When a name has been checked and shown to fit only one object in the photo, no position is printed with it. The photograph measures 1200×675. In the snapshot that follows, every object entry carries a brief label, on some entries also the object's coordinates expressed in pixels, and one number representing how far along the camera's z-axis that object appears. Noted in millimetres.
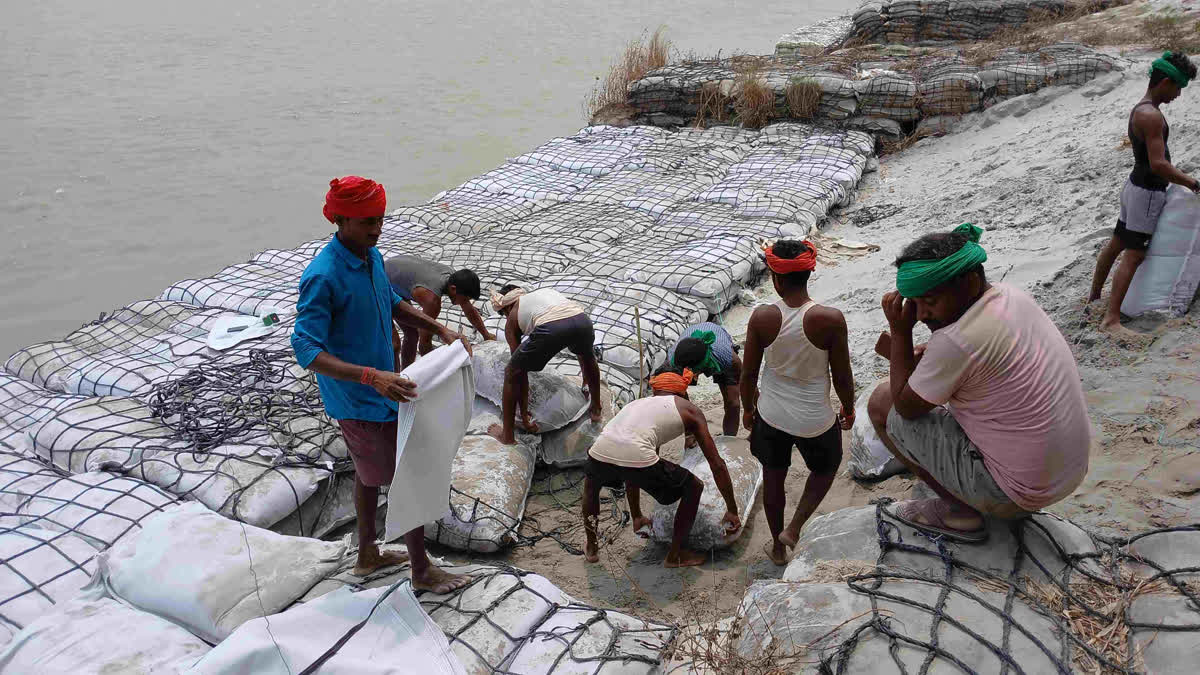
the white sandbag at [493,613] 2271
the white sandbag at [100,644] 2234
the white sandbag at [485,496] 3395
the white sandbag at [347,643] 2088
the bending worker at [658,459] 3033
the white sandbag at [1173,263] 3672
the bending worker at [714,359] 3635
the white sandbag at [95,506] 2924
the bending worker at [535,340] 3684
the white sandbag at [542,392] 3945
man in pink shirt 2068
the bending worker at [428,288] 4145
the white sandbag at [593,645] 2180
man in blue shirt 2289
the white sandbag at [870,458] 3418
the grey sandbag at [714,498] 3312
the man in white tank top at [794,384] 2775
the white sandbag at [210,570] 2451
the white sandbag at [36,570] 2508
